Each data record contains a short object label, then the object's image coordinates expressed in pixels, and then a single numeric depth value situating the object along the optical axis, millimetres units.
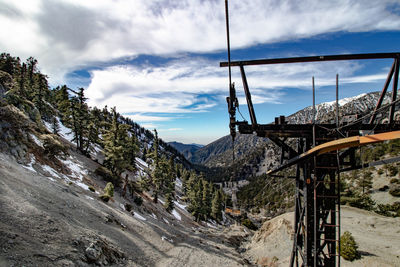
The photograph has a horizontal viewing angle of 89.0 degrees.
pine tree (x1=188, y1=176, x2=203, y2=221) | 61094
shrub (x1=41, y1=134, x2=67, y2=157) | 30706
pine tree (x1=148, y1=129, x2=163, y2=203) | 51453
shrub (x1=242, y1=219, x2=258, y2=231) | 64387
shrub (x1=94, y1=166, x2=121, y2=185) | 39188
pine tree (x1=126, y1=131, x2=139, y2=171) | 42797
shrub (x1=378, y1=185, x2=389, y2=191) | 50206
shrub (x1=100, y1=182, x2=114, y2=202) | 29756
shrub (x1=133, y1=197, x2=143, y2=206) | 40112
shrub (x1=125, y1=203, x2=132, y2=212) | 33078
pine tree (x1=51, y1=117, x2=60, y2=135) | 51919
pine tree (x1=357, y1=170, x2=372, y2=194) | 55772
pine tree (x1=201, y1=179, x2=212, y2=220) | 62844
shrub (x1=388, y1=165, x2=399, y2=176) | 53006
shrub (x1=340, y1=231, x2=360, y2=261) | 16031
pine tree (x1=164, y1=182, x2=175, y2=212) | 53397
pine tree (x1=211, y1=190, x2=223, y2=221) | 73688
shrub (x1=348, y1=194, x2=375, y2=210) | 38809
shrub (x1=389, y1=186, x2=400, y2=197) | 44544
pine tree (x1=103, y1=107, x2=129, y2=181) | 37406
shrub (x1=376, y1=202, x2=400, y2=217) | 34588
